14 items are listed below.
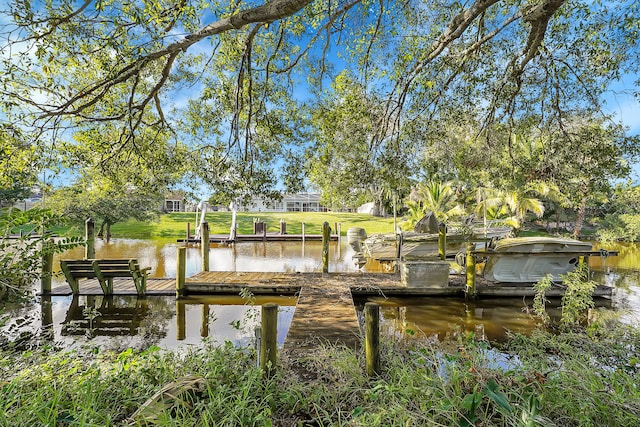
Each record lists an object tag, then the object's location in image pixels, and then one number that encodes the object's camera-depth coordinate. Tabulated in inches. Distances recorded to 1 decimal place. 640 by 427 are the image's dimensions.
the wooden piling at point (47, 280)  334.7
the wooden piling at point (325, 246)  430.0
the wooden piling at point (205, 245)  442.3
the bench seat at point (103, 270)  345.7
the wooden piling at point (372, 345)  139.2
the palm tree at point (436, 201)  823.1
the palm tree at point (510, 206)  848.2
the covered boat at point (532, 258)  373.7
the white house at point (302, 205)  2258.4
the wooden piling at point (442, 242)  417.1
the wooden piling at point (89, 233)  390.9
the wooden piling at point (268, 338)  132.9
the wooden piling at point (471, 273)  345.7
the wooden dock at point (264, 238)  952.9
